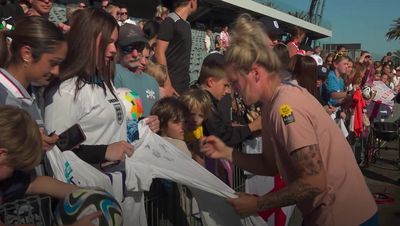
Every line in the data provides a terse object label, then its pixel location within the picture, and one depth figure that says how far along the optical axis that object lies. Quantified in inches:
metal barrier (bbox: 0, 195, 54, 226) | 81.6
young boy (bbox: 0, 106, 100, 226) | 83.9
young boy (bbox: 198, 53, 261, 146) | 165.3
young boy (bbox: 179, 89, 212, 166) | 158.7
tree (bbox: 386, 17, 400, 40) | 2329.0
